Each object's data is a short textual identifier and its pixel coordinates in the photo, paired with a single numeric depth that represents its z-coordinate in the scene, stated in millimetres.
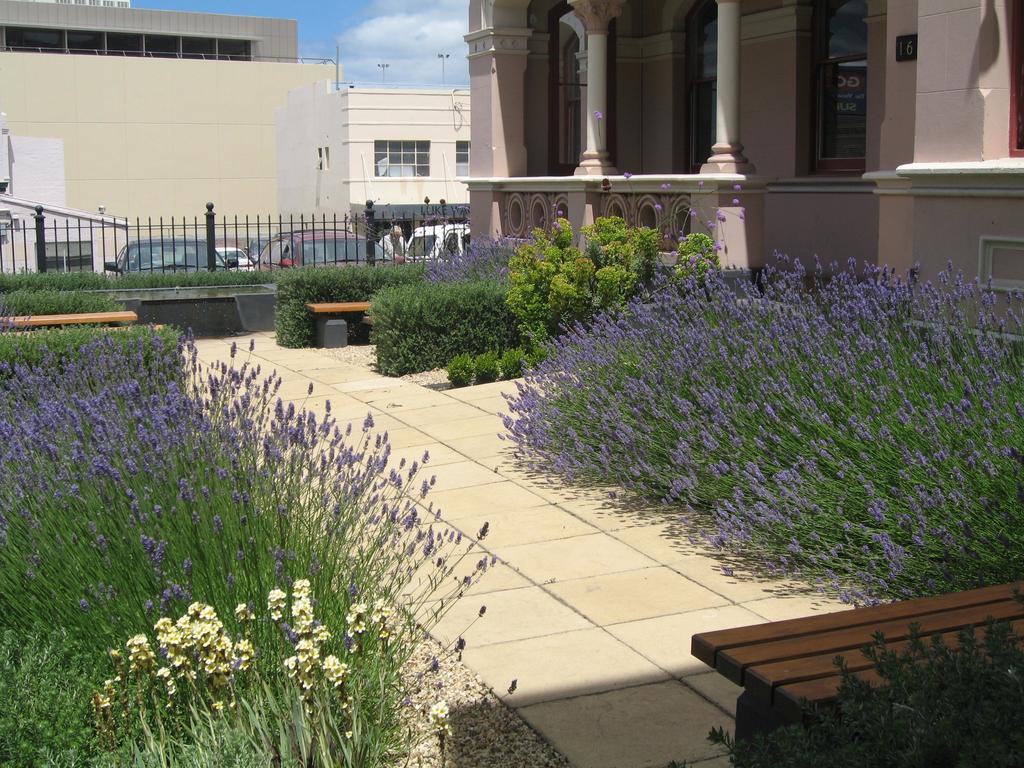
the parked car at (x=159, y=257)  19984
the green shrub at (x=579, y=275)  11430
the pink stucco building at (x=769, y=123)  8055
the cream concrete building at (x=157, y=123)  62281
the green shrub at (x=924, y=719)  2576
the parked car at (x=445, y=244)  16891
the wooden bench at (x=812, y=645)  3189
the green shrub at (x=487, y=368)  11617
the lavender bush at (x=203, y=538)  4012
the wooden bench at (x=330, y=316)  15045
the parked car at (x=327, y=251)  21234
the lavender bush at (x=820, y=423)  5074
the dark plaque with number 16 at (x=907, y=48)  9273
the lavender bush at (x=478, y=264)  14375
